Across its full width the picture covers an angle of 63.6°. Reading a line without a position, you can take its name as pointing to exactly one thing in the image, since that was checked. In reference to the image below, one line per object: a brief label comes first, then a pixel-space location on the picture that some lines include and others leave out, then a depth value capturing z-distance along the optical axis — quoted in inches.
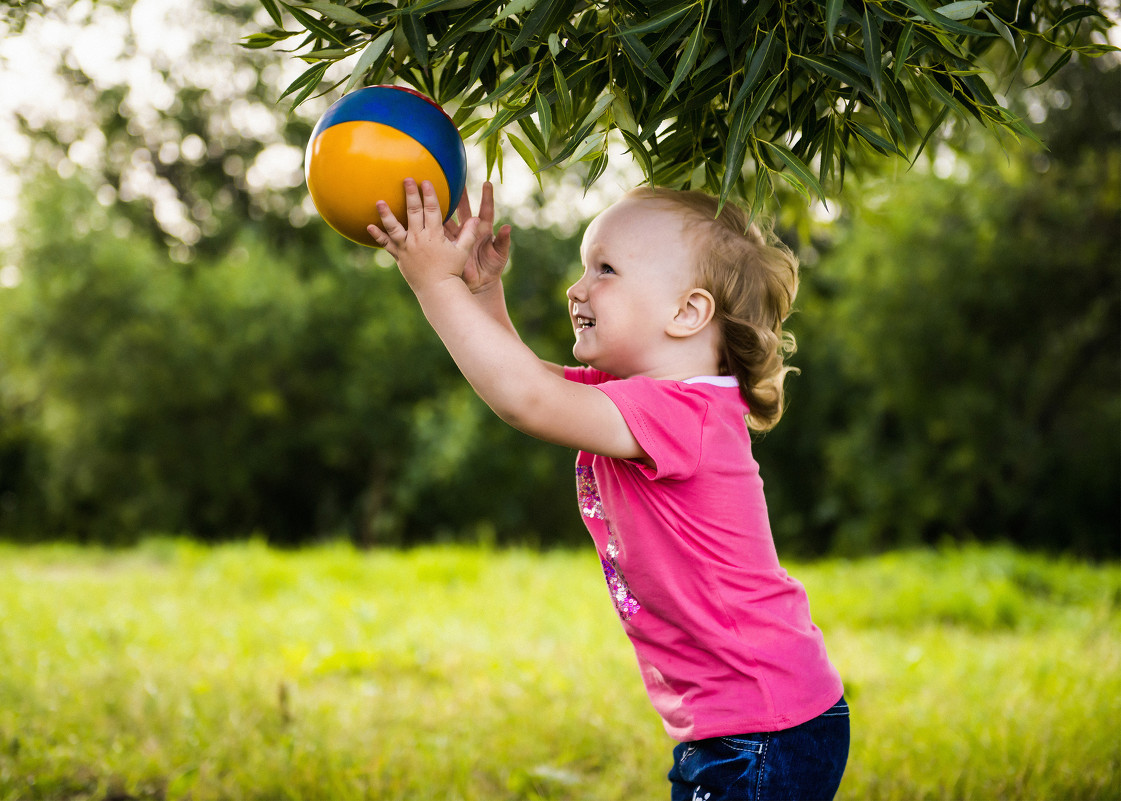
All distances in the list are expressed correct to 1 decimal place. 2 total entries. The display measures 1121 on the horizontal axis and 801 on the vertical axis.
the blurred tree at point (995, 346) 376.2
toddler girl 67.0
